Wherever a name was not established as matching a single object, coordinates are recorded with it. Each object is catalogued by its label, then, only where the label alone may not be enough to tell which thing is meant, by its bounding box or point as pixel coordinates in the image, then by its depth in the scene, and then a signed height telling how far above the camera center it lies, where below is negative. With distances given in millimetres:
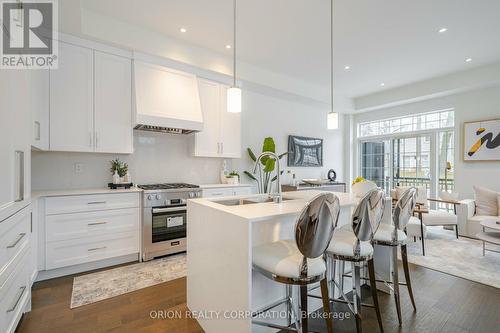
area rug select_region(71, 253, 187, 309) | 2326 -1265
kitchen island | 1416 -622
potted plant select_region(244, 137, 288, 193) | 4668 -115
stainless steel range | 3141 -726
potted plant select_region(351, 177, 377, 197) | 2405 -220
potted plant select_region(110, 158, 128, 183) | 3340 -48
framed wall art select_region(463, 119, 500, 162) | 4469 +488
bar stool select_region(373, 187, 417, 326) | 1978 -582
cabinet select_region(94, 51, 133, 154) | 3086 +825
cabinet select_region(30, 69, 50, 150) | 2545 +620
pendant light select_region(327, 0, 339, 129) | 2706 +534
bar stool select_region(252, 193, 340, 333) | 1317 -573
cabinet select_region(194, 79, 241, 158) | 3945 +676
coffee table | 3043 -955
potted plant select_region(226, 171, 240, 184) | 4305 -225
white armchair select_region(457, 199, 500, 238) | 3998 -909
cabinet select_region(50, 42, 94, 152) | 2824 +790
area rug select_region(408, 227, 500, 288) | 2791 -1267
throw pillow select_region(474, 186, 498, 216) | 4119 -629
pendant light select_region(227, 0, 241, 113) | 2182 +620
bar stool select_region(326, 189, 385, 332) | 1666 -577
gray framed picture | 5602 +347
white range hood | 3256 +957
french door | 5508 +113
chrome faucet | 1978 -206
